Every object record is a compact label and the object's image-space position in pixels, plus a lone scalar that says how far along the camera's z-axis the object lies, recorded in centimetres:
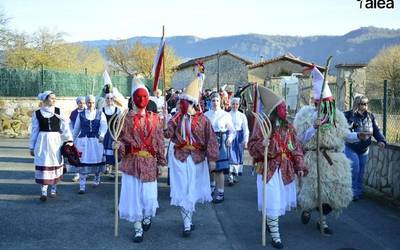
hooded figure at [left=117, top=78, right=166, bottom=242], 641
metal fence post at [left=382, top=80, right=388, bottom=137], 969
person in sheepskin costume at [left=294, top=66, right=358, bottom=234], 686
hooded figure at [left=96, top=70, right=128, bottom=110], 1079
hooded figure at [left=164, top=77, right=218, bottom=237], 664
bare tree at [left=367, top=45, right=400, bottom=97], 3206
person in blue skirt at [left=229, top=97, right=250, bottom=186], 1028
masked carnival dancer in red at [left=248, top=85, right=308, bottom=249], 633
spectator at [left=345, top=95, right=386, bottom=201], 887
